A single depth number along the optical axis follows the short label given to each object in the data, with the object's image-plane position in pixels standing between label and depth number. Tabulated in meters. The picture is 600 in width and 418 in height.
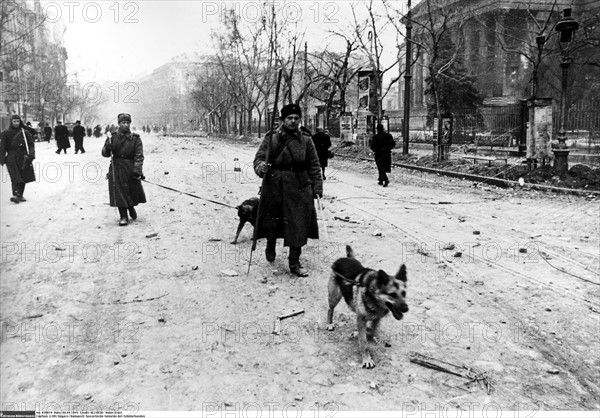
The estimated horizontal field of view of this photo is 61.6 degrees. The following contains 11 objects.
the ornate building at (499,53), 45.66
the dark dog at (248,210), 7.46
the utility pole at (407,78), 22.51
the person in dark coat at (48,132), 37.21
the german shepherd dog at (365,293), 3.55
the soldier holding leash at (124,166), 8.87
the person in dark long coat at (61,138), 24.83
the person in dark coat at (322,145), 14.59
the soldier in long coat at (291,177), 5.91
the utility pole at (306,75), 33.50
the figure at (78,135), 26.23
